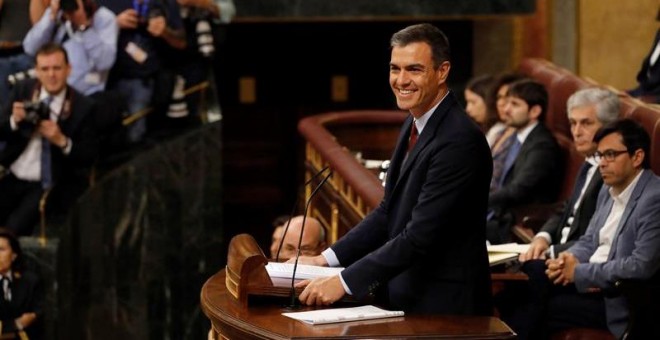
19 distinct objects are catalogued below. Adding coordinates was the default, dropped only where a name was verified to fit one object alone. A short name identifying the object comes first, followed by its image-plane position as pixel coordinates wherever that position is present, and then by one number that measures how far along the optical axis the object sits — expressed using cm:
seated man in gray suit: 1009
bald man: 1018
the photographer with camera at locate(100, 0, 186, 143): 1620
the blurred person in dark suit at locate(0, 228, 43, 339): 1457
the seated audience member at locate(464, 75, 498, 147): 1489
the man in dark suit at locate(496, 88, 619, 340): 1148
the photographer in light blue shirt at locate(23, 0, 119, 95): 1537
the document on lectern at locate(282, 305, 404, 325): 716
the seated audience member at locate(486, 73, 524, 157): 1434
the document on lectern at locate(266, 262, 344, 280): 765
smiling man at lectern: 746
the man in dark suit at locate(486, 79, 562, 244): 1340
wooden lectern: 698
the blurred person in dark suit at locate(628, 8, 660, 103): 1521
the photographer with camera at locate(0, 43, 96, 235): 1478
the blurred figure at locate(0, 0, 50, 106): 1537
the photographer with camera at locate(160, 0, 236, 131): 1720
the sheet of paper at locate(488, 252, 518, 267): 1053
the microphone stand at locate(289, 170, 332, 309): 753
